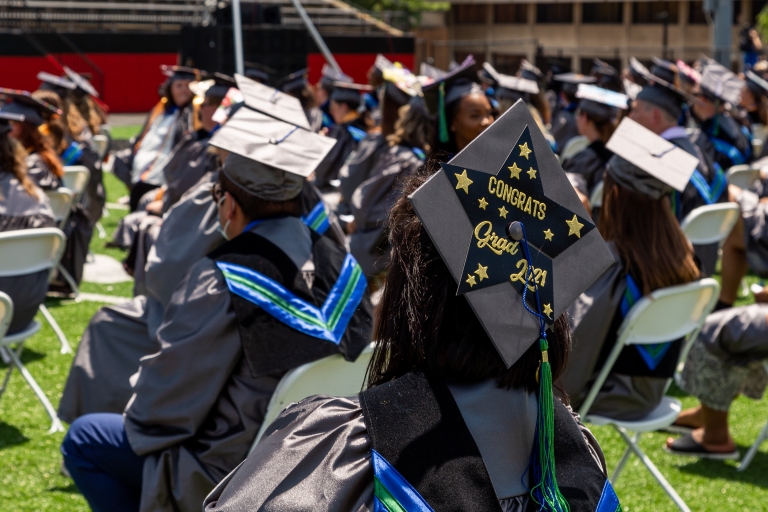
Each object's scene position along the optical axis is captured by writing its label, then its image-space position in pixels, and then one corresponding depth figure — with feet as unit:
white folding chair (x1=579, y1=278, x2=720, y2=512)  10.41
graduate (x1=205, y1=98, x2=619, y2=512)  4.84
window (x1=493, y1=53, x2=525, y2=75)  105.70
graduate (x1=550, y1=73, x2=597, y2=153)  35.58
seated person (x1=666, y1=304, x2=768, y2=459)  13.08
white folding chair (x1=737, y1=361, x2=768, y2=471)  13.28
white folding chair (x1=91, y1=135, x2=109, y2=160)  31.54
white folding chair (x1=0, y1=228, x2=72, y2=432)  13.99
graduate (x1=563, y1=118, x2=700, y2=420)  10.78
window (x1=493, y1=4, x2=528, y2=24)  140.97
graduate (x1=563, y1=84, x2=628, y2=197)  20.97
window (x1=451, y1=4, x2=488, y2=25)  145.48
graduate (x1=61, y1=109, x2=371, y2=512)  8.60
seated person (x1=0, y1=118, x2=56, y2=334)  17.39
